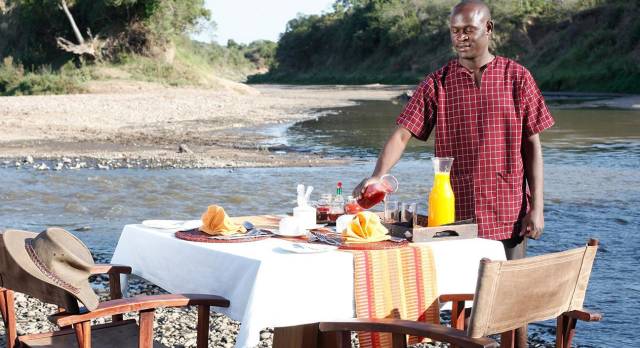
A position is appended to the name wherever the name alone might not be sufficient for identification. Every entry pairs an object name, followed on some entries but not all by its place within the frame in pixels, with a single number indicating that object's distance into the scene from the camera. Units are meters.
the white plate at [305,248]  3.27
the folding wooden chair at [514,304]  2.84
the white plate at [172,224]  3.82
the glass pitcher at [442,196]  3.57
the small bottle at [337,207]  3.96
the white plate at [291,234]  3.65
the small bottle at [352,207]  3.92
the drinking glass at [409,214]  3.66
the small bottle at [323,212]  3.97
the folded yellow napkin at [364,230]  3.45
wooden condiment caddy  3.49
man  3.76
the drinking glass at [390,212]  3.72
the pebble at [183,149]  15.58
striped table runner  3.27
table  3.12
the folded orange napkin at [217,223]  3.60
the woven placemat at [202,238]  3.50
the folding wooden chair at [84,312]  3.08
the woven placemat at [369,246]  3.37
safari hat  3.05
